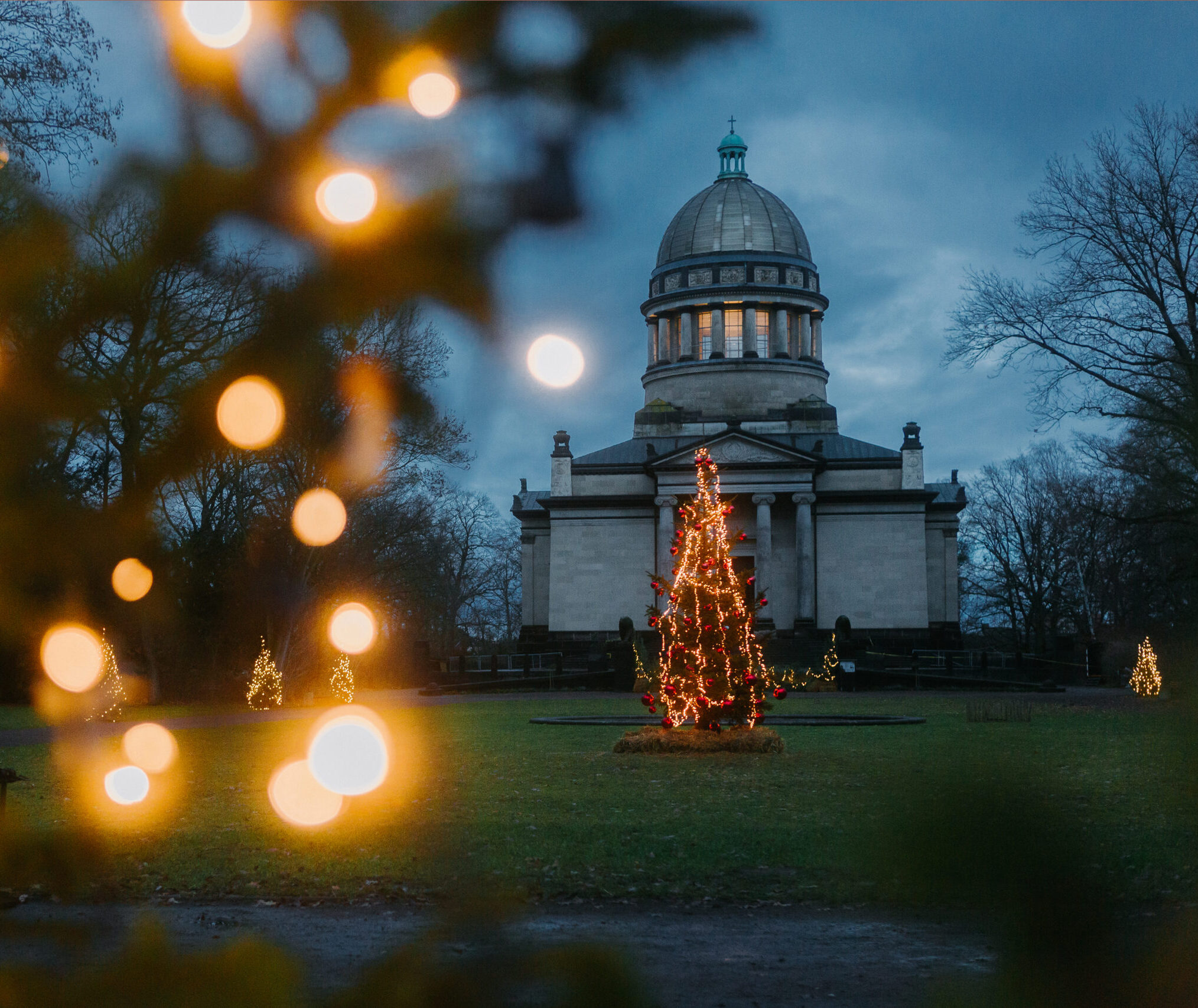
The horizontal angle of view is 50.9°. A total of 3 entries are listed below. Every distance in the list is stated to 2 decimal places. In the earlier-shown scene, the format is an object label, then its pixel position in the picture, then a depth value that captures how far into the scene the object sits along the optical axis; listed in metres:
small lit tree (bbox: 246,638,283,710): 28.53
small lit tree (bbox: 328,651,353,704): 32.62
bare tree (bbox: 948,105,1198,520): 28.66
